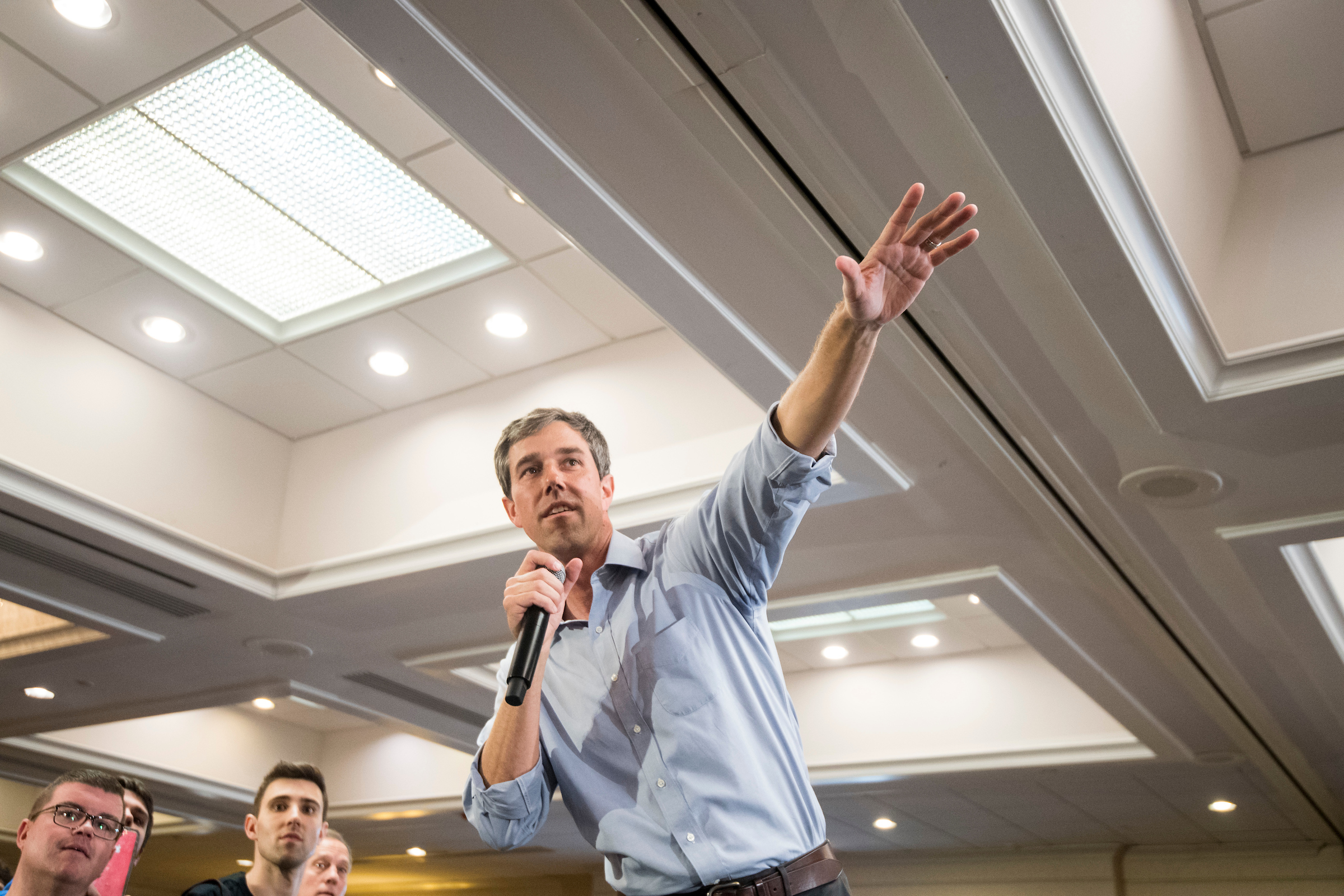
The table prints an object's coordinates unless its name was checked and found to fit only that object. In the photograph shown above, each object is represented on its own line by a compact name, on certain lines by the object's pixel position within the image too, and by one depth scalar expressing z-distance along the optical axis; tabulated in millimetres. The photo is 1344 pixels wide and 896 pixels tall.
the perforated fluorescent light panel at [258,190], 3748
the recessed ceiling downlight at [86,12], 3371
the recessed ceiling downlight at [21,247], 4414
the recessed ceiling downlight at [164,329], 4883
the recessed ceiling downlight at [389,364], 5082
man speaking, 1358
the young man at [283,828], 3393
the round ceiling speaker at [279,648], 6102
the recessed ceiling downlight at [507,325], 4797
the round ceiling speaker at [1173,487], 3928
